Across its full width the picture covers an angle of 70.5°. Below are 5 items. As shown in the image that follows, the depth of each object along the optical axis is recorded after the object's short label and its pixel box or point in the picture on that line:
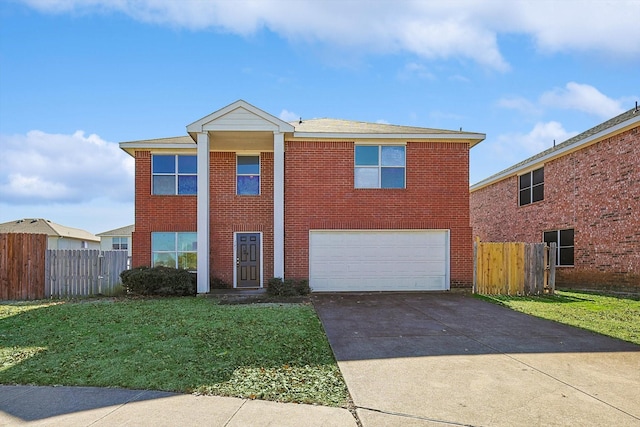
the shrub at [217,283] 15.79
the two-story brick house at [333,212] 15.23
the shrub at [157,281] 13.95
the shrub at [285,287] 13.89
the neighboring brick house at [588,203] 15.39
